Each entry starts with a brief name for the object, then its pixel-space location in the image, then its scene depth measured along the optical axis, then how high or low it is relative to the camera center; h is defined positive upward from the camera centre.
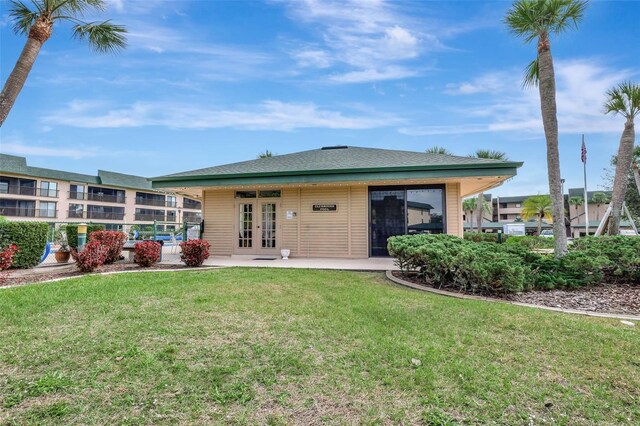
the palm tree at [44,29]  6.76 +5.16
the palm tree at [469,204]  46.99 +3.86
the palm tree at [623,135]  11.55 +3.47
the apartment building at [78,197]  33.00 +4.15
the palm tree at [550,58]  7.83 +4.34
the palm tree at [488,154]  27.11 +6.45
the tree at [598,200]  44.31 +4.22
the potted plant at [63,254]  10.10 -0.72
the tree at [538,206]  37.38 +2.91
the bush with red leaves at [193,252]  9.20 -0.61
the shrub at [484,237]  18.70 -0.43
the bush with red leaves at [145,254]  8.89 -0.64
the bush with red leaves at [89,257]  7.71 -0.64
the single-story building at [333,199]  10.37 +1.19
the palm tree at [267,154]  23.00 +5.51
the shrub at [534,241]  19.30 -0.71
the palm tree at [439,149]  27.53 +6.96
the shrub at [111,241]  9.45 -0.30
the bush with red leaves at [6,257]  7.58 -0.61
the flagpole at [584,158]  22.38 +5.03
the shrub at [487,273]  5.63 -0.77
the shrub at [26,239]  8.61 -0.22
